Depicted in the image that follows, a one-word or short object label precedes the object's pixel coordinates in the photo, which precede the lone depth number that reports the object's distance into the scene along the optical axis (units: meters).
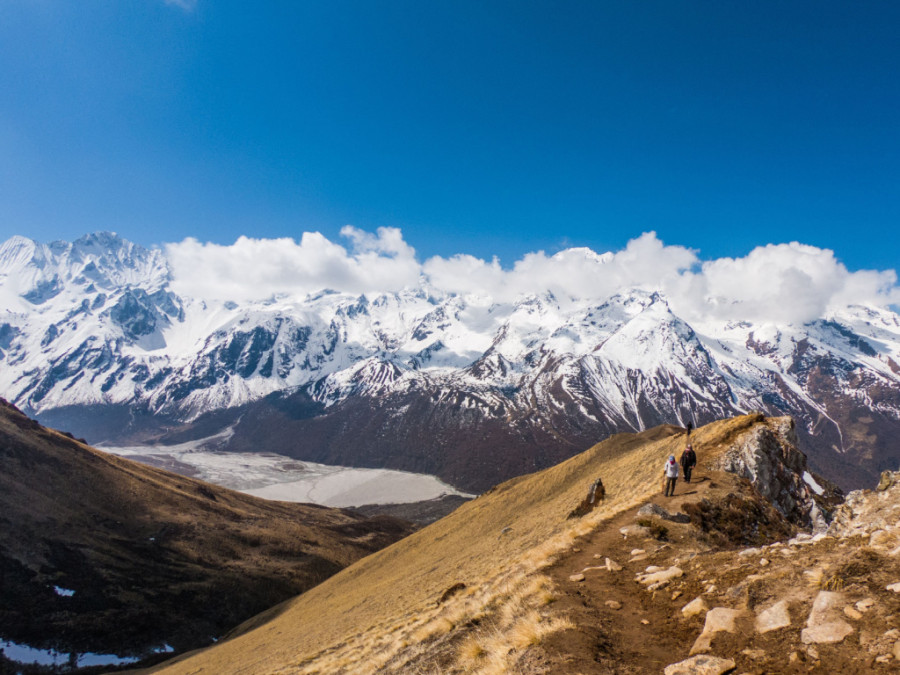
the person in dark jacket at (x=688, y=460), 22.12
